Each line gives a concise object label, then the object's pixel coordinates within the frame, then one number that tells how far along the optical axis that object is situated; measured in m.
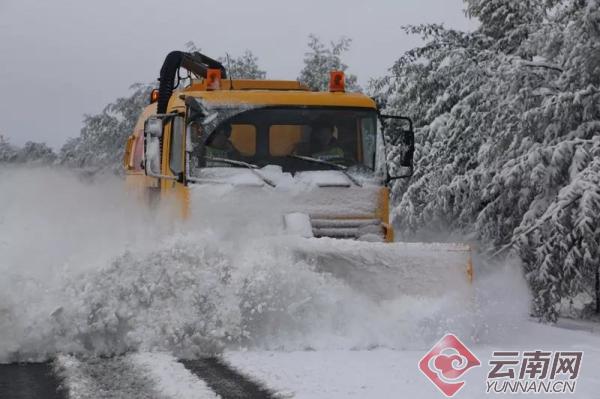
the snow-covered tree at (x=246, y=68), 41.10
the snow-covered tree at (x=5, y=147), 60.41
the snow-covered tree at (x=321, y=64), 39.81
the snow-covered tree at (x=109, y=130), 43.50
